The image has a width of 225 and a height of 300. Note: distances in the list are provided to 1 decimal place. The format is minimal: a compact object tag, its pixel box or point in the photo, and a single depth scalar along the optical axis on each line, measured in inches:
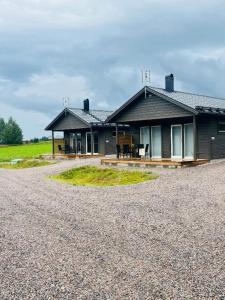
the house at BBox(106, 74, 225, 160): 582.7
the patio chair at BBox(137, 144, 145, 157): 661.0
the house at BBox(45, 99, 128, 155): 887.9
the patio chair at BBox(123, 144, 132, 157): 685.3
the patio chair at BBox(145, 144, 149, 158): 663.5
